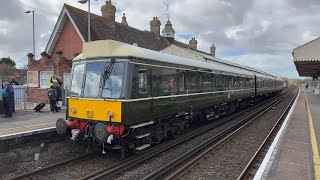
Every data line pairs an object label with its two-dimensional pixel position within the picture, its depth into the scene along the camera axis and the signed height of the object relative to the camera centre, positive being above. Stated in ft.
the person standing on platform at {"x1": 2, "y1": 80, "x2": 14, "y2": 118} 30.30 -1.53
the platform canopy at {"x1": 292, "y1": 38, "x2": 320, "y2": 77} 65.52 +9.86
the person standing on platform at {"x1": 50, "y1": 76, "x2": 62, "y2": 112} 35.89 +0.19
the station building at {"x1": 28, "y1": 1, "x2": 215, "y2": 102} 49.47 +12.69
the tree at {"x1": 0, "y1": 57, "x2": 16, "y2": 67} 135.62 +14.25
